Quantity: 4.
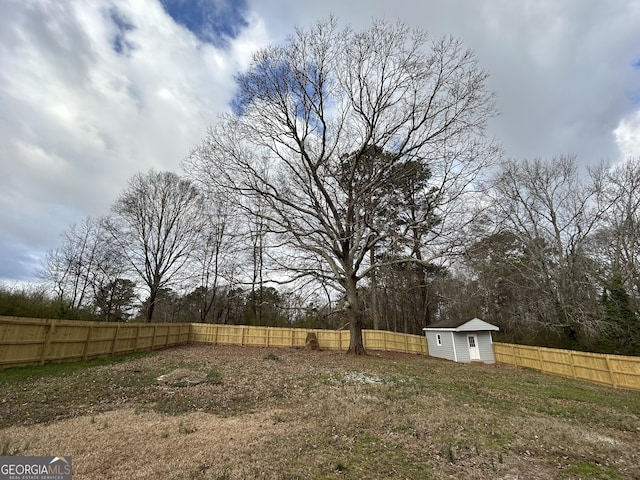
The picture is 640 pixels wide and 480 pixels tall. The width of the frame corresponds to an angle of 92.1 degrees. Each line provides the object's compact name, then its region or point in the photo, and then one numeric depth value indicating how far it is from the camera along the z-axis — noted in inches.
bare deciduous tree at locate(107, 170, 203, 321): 947.3
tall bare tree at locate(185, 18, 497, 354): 496.7
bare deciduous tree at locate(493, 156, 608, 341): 718.5
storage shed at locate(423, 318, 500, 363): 784.3
